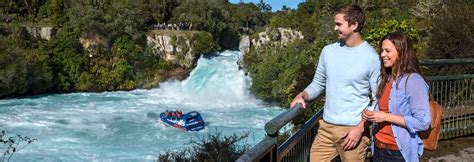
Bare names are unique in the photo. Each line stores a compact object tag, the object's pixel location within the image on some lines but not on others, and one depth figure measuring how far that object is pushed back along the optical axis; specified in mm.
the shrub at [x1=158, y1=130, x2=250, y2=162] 9867
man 3320
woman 3064
